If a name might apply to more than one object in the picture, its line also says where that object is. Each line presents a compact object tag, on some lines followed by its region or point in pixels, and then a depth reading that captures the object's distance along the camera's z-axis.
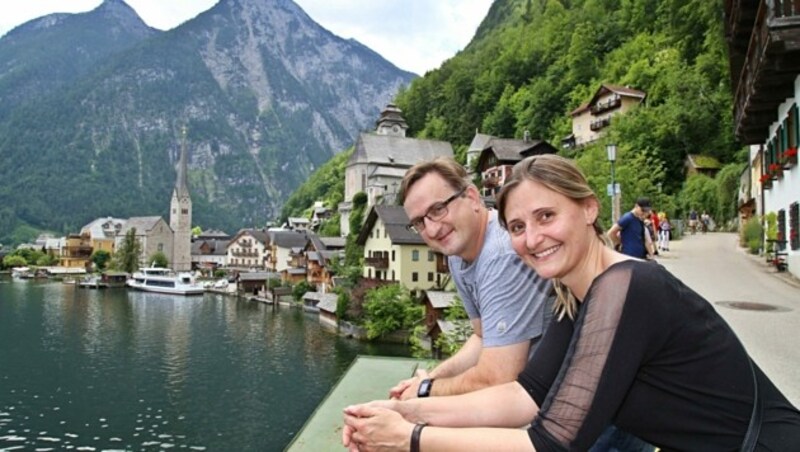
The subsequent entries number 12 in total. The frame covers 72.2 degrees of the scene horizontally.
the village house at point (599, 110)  36.19
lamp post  12.61
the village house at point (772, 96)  7.28
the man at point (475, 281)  2.01
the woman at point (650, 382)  1.34
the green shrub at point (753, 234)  14.96
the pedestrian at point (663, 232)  15.15
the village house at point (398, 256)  32.06
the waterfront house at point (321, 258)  45.47
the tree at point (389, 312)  28.66
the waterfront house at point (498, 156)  37.72
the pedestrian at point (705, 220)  25.38
